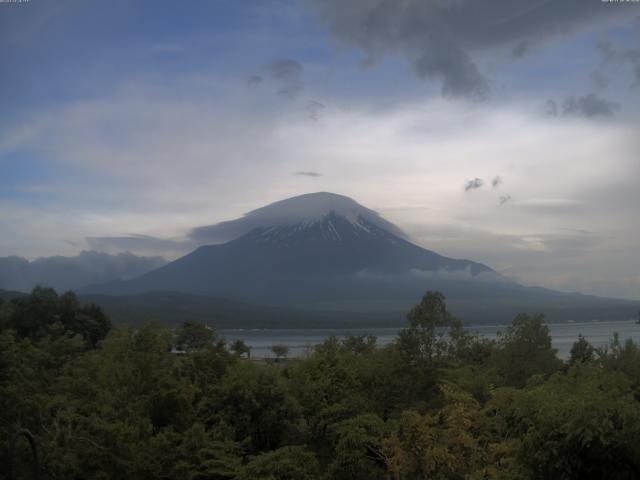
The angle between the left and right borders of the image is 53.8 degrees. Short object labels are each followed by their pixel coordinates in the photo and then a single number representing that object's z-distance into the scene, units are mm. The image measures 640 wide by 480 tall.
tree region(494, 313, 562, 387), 20328
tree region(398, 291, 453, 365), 19969
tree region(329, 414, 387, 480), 14195
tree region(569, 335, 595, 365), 30594
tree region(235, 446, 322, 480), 13094
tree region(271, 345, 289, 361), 54531
